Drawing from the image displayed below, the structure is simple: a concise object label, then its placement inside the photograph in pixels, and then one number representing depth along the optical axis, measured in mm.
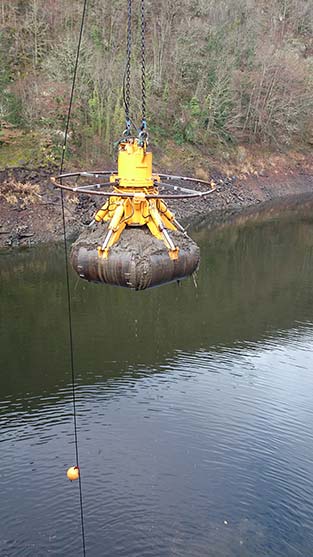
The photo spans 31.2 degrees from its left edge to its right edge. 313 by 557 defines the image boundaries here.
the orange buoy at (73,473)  9398
